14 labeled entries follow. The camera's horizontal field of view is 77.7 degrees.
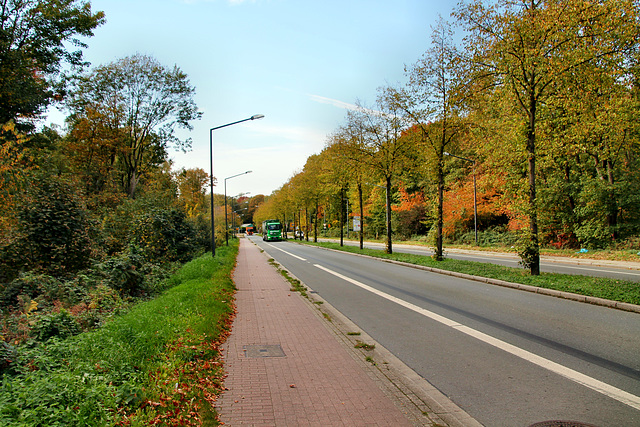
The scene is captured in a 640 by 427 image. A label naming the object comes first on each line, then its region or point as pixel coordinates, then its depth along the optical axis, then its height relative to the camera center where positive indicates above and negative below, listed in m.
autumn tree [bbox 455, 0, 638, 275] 11.22 +5.07
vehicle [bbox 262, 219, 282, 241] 66.44 -0.88
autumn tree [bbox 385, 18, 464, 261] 17.27 +4.69
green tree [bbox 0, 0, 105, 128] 16.89 +8.98
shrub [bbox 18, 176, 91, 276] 11.87 +0.09
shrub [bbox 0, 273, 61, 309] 9.24 -1.40
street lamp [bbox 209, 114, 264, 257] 20.52 +4.04
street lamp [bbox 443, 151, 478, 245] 31.88 +2.25
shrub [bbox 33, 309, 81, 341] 6.16 -1.55
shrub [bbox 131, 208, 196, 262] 18.19 -0.34
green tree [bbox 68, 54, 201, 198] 28.65 +8.84
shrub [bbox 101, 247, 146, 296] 11.39 -1.37
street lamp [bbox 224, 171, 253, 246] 38.12 -0.41
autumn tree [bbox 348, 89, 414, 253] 22.73 +4.48
